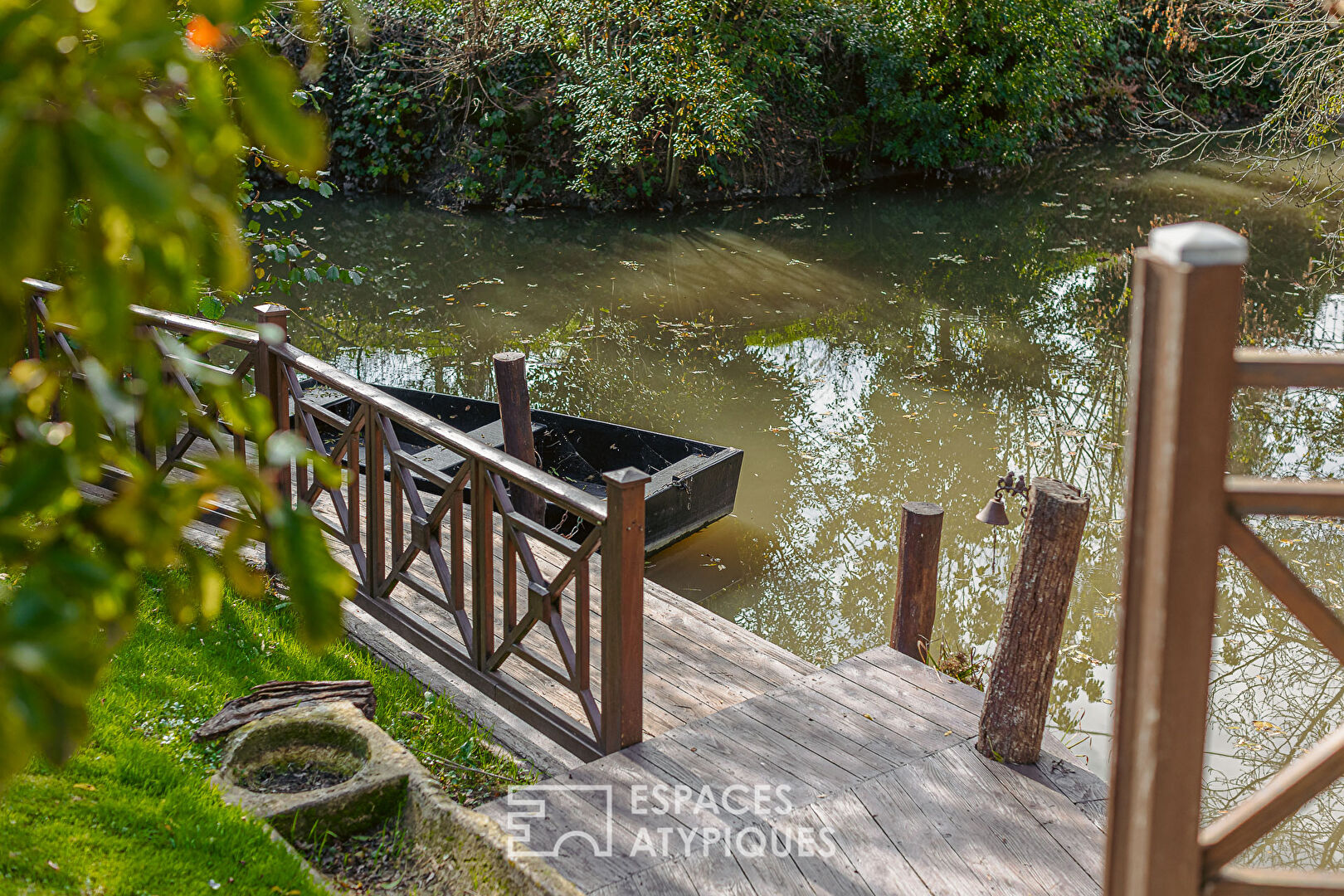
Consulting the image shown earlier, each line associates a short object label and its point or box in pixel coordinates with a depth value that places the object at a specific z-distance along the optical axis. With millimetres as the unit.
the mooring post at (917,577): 5488
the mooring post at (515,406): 7062
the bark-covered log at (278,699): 4238
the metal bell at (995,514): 6422
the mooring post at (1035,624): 4145
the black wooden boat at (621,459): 7586
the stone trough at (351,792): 3506
